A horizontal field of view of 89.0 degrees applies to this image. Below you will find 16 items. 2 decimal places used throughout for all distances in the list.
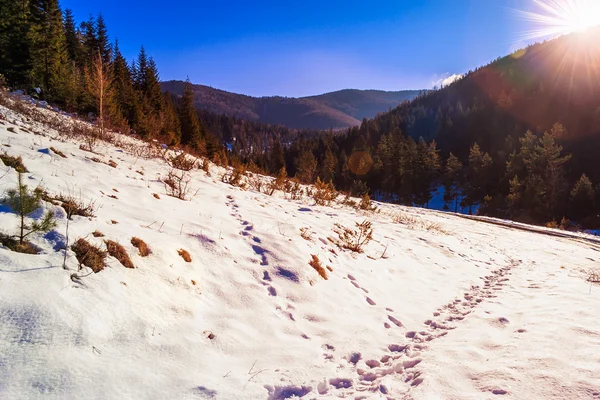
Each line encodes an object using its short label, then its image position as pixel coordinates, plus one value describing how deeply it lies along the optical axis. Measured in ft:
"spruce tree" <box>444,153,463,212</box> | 208.33
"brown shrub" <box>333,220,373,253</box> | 23.45
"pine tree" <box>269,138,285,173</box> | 248.11
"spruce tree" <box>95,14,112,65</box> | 152.36
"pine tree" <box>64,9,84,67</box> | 147.02
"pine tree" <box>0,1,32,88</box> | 91.30
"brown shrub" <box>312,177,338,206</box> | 40.57
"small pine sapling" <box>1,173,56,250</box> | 10.42
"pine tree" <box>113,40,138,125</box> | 103.65
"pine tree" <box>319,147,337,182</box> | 230.48
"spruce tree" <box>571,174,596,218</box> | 148.66
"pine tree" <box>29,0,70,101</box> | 88.33
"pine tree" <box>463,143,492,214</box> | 193.57
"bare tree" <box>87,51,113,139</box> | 57.09
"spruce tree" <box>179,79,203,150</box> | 137.69
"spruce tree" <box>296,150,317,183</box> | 204.13
